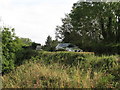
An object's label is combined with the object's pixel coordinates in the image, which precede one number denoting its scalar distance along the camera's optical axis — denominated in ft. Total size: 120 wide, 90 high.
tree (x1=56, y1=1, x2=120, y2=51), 63.31
